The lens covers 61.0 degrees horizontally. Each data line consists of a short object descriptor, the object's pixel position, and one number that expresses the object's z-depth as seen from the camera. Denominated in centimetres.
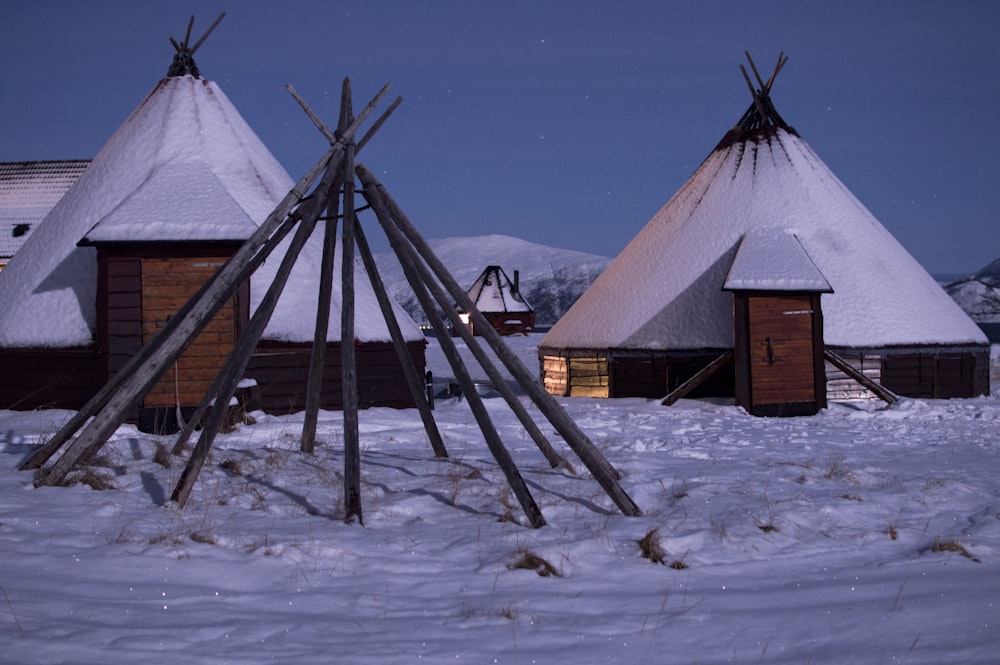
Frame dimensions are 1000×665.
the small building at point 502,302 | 5678
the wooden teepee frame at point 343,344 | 614
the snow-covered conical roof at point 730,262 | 1675
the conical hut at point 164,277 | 1189
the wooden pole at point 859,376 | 1568
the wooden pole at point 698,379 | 1562
